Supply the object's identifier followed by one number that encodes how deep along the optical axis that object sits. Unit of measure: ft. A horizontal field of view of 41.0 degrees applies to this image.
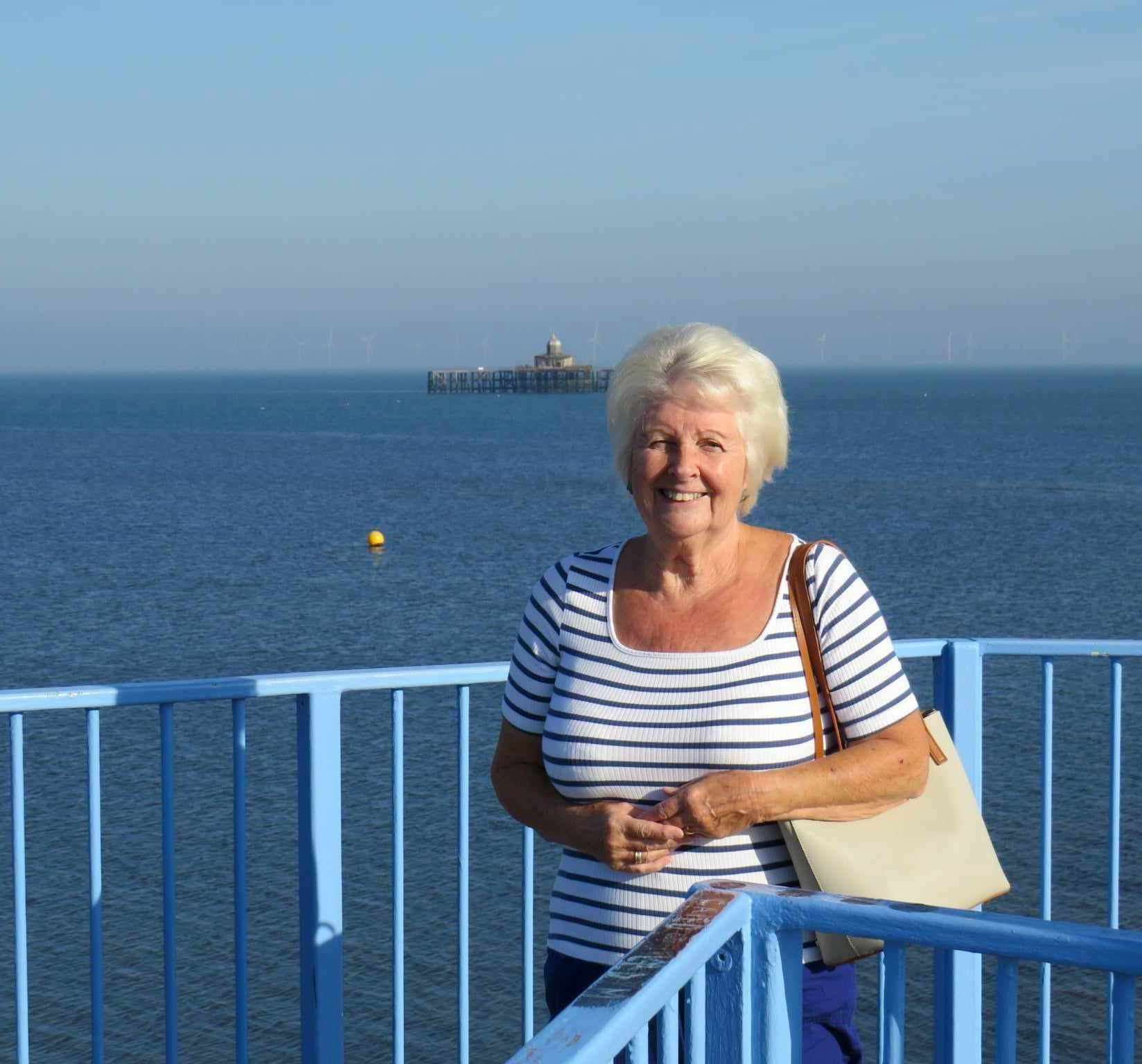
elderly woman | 7.55
